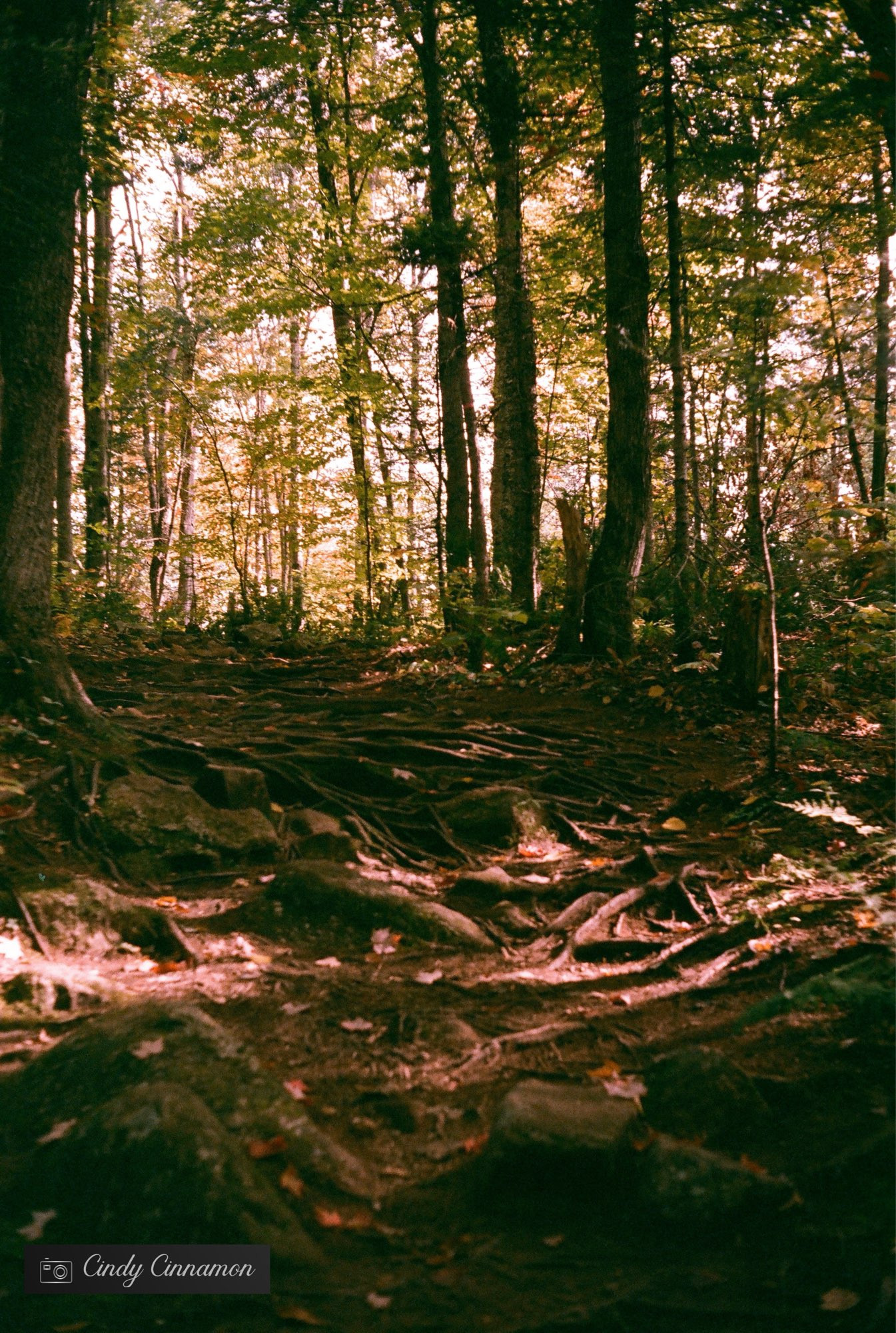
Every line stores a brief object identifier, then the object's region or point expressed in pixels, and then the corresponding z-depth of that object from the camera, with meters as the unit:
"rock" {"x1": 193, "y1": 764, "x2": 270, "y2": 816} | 5.89
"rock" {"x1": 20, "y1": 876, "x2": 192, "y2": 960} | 4.14
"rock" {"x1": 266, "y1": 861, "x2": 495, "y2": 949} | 4.54
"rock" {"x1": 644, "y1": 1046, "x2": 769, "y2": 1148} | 2.84
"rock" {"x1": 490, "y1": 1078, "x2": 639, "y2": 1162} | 2.59
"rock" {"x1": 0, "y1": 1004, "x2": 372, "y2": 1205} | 2.74
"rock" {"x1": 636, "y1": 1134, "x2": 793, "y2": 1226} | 2.41
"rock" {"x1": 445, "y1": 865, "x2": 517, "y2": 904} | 5.07
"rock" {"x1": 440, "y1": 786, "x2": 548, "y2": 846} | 5.92
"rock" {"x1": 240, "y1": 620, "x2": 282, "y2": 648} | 12.90
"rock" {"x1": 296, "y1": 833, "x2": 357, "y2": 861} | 5.51
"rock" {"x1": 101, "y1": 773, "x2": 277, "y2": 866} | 5.23
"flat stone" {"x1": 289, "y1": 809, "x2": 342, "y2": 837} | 5.73
